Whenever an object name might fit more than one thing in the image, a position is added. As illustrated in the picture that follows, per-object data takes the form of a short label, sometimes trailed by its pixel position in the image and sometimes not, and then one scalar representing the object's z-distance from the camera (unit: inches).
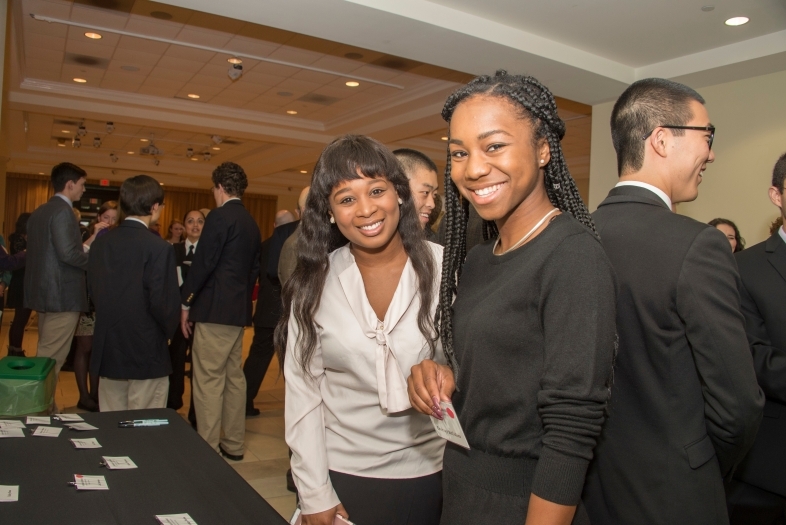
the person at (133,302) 135.1
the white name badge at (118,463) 65.6
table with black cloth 54.2
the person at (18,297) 252.1
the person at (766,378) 76.1
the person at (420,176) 105.0
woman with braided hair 36.9
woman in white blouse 61.6
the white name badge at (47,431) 76.1
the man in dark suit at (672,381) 51.8
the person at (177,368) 198.2
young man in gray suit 175.6
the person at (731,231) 188.6
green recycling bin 111.6
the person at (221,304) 152.7
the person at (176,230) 333.1
